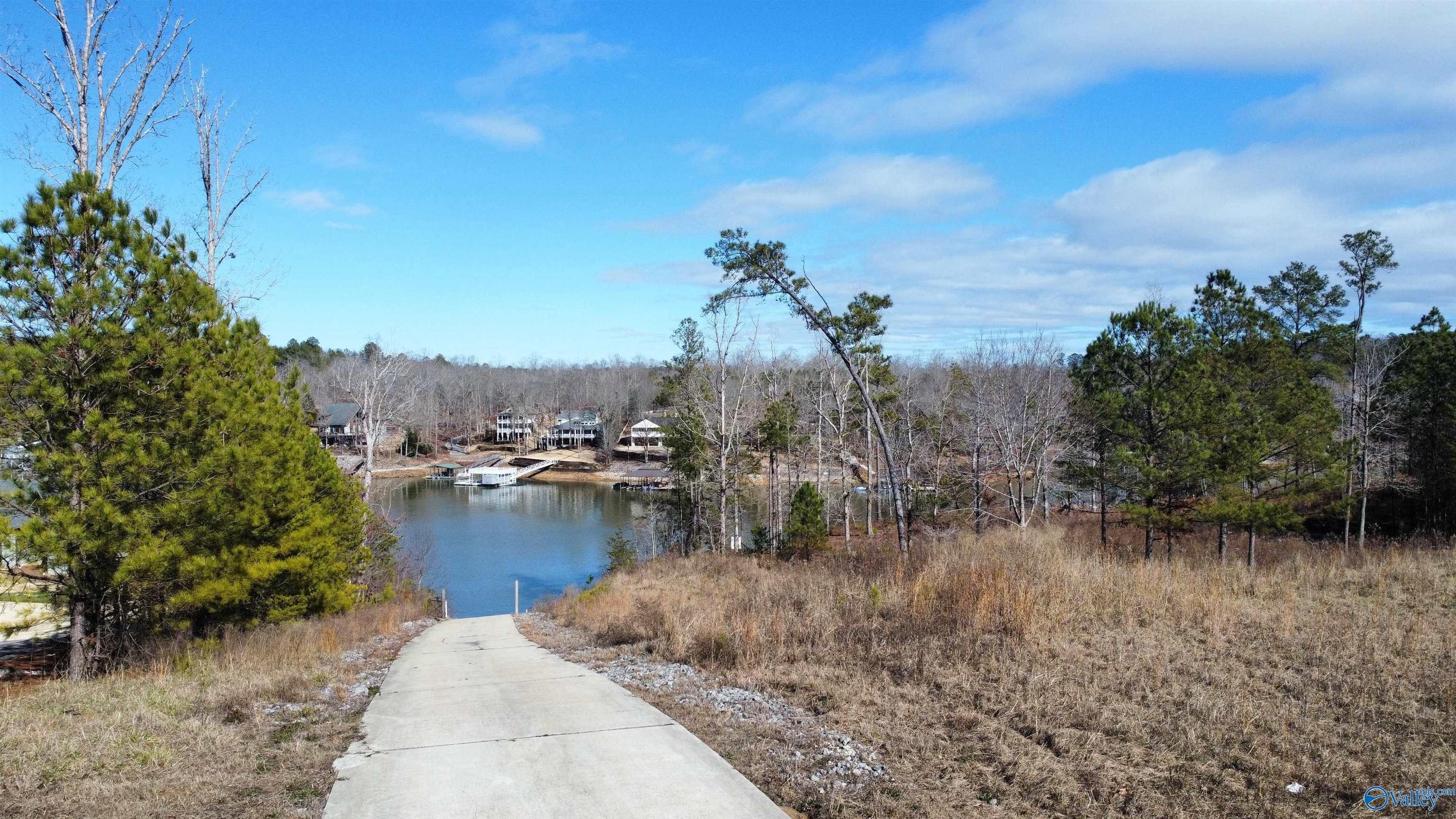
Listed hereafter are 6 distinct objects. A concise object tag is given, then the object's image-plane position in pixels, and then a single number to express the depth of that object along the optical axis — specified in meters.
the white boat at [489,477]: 76.94
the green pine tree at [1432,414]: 26.92
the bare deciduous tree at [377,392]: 26.69
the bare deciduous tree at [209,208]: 18.22
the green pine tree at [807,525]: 24.48
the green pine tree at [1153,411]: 19.06
